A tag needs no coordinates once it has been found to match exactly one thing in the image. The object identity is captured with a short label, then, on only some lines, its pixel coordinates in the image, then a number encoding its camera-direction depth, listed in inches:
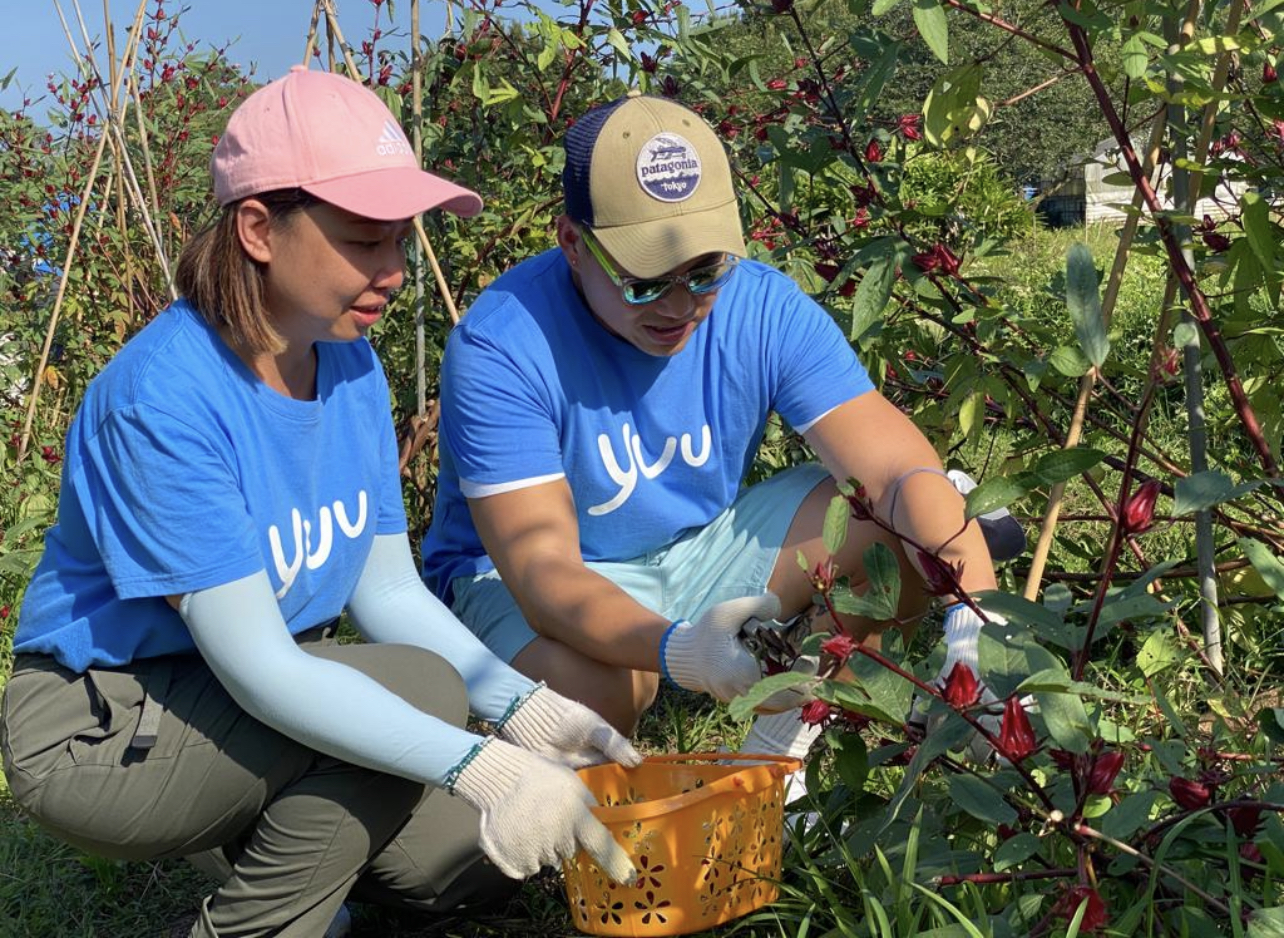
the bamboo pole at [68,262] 138.6
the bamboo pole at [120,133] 135.3
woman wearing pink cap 67.8
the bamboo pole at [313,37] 109.4
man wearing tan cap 84.7
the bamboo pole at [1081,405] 70.1
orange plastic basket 67.7
